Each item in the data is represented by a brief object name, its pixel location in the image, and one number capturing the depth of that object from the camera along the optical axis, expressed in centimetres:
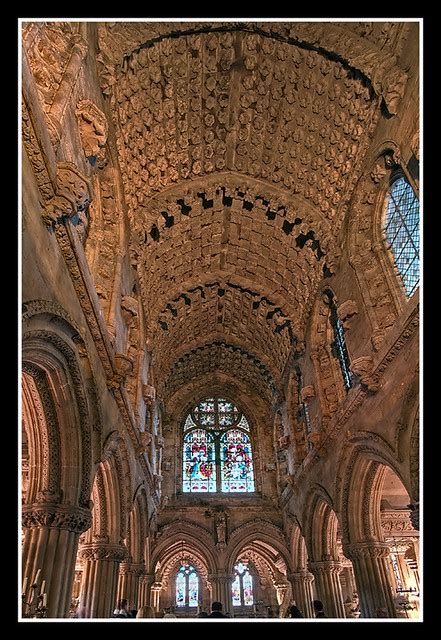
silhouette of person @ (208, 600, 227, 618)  698
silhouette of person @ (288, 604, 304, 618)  731
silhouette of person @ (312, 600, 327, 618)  768
